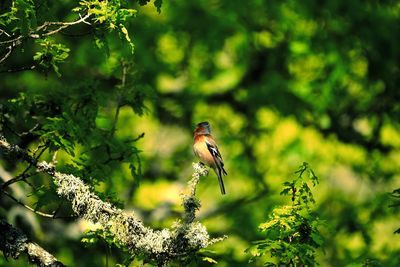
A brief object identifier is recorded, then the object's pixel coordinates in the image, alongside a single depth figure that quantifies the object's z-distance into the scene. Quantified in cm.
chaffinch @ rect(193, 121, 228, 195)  1859
